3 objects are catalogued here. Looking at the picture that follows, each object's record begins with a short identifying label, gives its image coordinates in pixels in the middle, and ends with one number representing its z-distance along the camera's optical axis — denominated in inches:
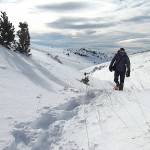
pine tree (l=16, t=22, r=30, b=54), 430.1
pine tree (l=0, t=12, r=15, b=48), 410.6
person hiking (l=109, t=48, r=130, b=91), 265.2
